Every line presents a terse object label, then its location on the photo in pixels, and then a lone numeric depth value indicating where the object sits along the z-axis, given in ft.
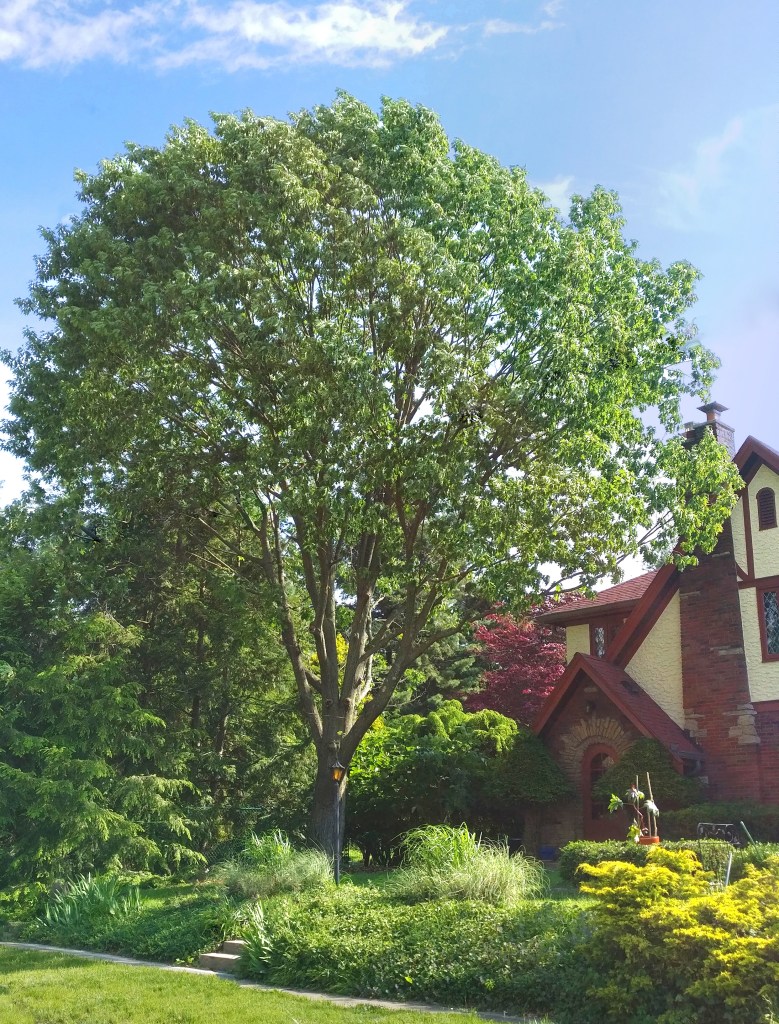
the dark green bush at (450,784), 63.00
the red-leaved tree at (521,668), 97.45
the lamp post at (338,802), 41.03
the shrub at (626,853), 44.57
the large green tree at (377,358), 45.21
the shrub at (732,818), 53.93
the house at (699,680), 59.67
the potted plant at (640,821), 41.39
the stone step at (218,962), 32.45
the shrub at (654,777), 57.11
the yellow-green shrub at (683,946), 20.80
